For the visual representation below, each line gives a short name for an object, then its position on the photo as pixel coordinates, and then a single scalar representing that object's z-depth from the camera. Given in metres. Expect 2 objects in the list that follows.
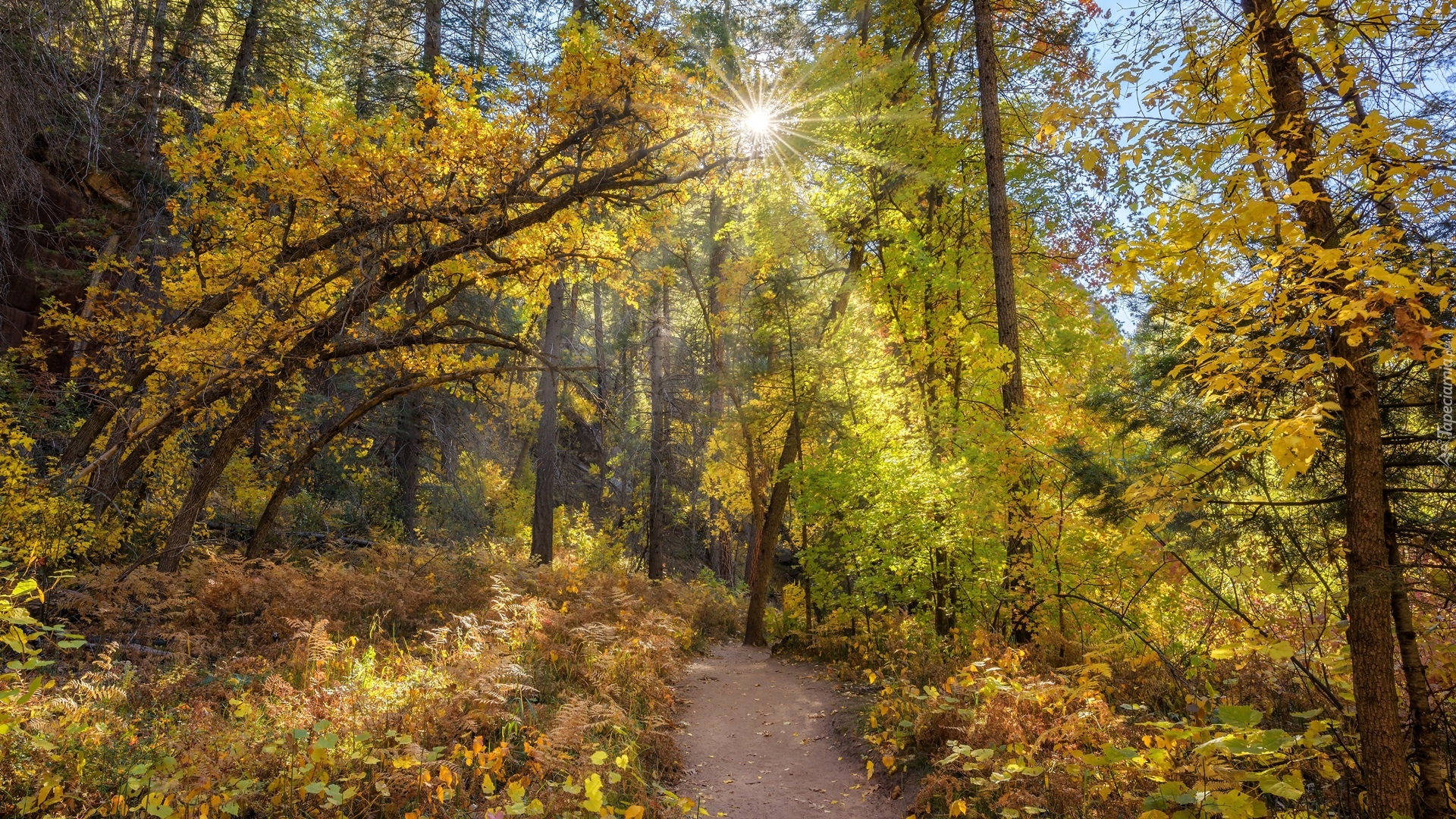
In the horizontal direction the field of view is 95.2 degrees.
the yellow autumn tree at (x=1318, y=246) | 2.60
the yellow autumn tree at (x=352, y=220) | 7.03
